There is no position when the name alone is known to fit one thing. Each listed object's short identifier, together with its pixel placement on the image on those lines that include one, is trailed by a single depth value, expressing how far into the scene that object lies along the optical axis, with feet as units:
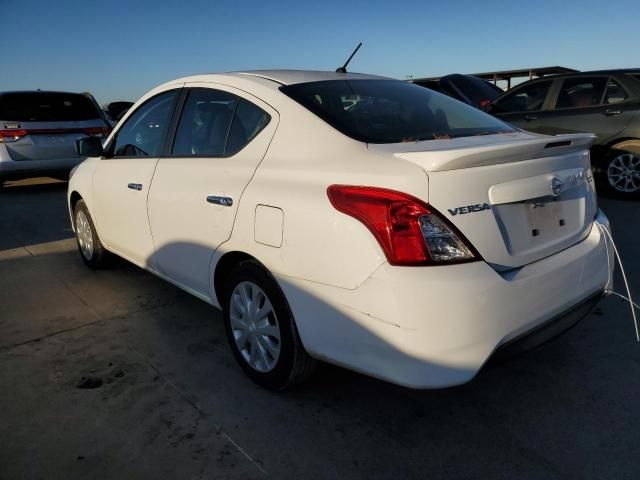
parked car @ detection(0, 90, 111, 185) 26.68
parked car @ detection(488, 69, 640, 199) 20.56
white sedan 6.21
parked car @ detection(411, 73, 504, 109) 31.30
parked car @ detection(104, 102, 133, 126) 45.65
